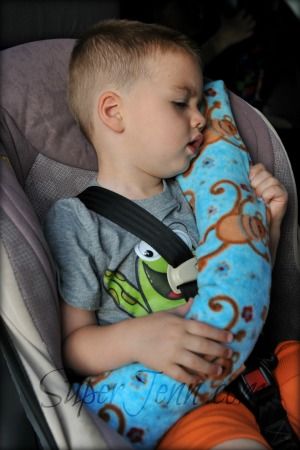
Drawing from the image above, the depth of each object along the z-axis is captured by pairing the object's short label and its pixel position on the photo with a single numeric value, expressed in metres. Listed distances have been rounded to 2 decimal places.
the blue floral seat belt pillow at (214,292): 0.94
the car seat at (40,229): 0.88
